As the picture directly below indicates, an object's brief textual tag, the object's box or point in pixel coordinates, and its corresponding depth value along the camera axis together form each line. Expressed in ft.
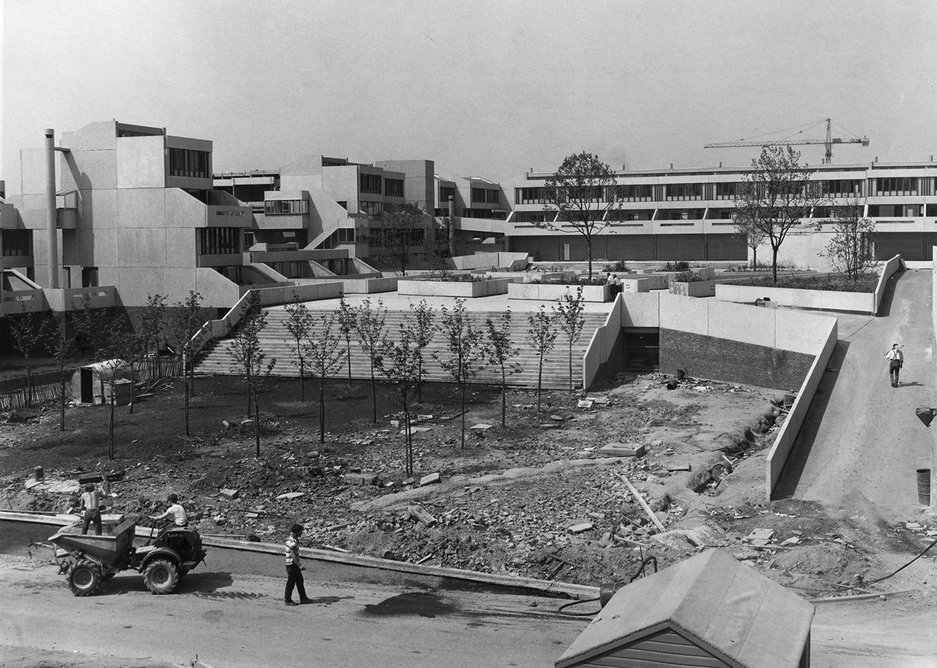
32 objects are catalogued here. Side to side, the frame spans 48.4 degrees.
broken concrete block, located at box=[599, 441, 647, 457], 84.79
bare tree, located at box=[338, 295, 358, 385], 122.74
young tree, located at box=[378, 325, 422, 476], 82.99
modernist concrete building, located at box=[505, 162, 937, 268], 231.71
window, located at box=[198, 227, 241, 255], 171.12
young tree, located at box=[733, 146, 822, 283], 172.24
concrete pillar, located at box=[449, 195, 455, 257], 288.51
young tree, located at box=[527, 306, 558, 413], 111.45
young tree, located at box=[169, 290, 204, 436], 120.37
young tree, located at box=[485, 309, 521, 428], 105.81
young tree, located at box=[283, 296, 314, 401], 119.64
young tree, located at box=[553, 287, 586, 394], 117.29
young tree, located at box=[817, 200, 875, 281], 173.88
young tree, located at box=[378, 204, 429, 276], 244.24
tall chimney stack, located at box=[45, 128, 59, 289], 168.96
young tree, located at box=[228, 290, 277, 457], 104.01
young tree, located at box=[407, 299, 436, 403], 117.80
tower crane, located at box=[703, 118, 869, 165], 486.22
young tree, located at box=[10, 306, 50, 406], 136.77
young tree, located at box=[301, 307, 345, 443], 110.99
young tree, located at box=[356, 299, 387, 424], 113.70
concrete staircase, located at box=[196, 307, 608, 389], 118.83
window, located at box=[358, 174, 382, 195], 260.42
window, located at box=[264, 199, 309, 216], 254.06
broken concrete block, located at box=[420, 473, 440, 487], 78.02
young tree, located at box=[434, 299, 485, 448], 104.27
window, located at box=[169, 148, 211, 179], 173.27
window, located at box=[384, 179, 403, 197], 277.03
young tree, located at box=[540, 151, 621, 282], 176.28
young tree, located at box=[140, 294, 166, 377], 121.70
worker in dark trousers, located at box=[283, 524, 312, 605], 52.49
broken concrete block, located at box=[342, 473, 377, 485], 79.05
